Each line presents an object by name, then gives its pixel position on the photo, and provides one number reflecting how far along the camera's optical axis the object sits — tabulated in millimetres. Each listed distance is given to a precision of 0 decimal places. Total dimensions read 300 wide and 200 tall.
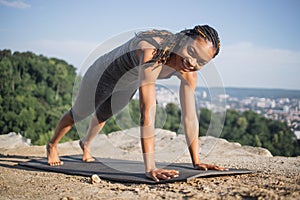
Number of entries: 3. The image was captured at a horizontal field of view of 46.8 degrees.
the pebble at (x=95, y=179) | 2609
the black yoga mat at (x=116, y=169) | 2510
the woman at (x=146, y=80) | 2385
